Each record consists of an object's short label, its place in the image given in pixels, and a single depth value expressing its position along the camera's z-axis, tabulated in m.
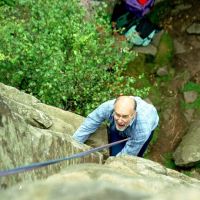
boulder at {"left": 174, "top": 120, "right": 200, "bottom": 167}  11.99
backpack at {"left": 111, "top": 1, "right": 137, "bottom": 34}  15.01
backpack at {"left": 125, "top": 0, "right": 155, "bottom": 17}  14.88
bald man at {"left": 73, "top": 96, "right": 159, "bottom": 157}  6.29
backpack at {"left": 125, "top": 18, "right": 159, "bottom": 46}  14.55
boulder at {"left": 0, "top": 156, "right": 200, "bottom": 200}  1.94
